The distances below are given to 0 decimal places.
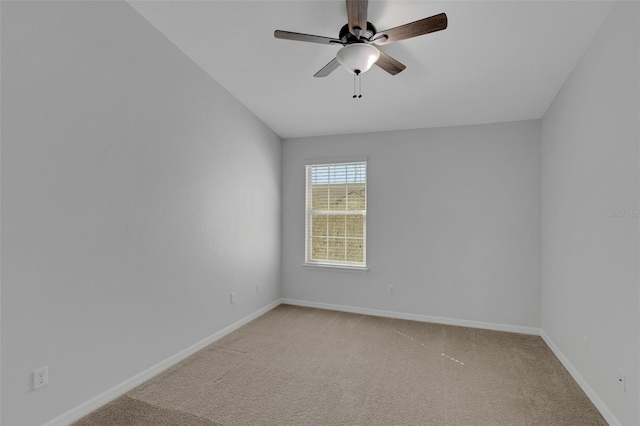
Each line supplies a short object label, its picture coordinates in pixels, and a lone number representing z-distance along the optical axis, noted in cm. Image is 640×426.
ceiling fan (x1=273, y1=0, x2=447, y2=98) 183
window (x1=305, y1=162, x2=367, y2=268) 434
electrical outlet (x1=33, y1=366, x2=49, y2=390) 180
